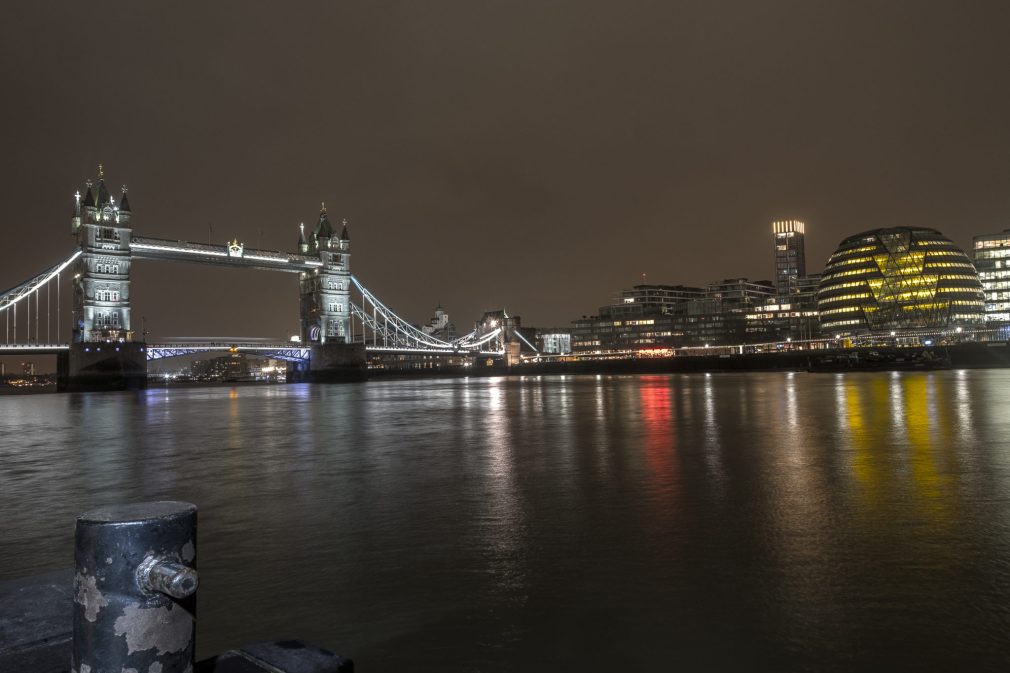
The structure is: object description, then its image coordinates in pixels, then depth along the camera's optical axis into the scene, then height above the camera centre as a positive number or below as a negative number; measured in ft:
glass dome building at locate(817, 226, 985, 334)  466.70 +45.18
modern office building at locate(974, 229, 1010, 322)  497.87 +54.42
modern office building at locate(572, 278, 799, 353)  637.30 +25.76
